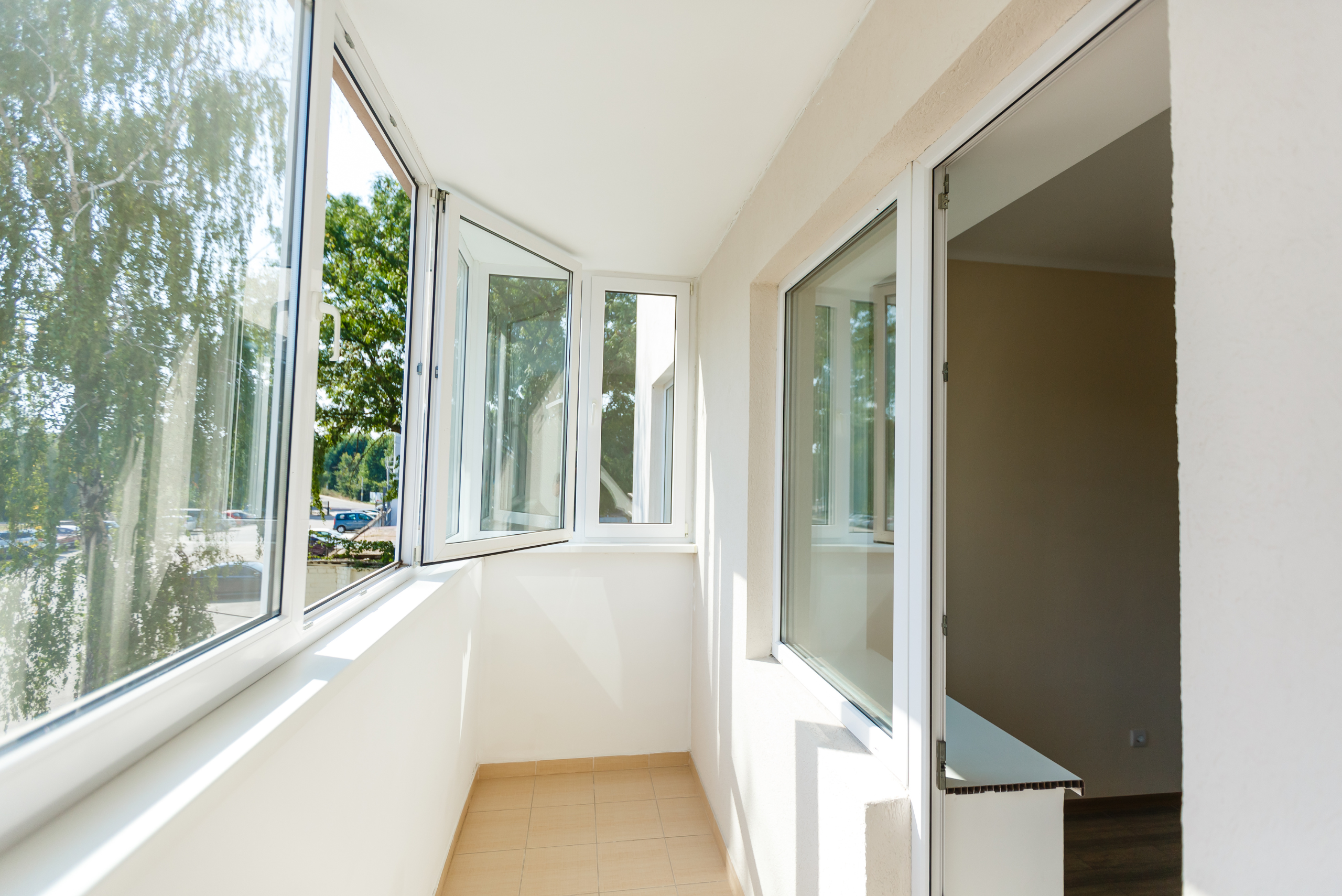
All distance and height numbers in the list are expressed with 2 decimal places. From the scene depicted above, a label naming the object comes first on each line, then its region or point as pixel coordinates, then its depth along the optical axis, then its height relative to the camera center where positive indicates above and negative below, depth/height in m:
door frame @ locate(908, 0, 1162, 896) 1.41 +0.11
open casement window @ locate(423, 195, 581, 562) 2.43 +0.33
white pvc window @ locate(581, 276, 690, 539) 3.69 +0.35
